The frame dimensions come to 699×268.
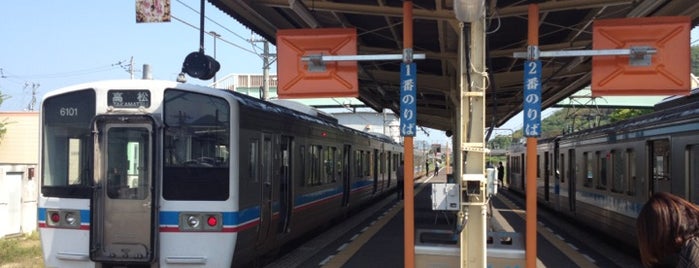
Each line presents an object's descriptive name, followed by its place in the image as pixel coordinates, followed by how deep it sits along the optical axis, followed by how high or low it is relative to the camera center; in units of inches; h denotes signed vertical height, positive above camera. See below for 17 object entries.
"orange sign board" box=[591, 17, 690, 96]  271.9 +41.4
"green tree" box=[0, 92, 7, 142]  821.6 +32.8
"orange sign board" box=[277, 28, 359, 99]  287.7 +40.3
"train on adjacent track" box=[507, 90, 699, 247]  329.0 -5.9
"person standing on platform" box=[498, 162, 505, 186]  1391.9 -33.8
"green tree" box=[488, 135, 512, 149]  3345.5 +80.4
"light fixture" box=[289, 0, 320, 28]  313.1 +73.2
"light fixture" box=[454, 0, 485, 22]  225.4 +51.5
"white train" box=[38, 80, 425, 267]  286.8 -9.2
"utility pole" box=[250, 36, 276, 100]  949.6 +137.7
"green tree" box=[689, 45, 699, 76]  1977.6 +309.0
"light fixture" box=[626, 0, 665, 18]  312.2 +73.8
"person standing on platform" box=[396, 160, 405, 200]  943.9 -37.4
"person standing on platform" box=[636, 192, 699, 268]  100.3 -11.7
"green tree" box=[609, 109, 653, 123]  1756.9 +121.1
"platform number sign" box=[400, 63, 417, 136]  271.3 +23.9
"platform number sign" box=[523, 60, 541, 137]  257.0 +23.6
